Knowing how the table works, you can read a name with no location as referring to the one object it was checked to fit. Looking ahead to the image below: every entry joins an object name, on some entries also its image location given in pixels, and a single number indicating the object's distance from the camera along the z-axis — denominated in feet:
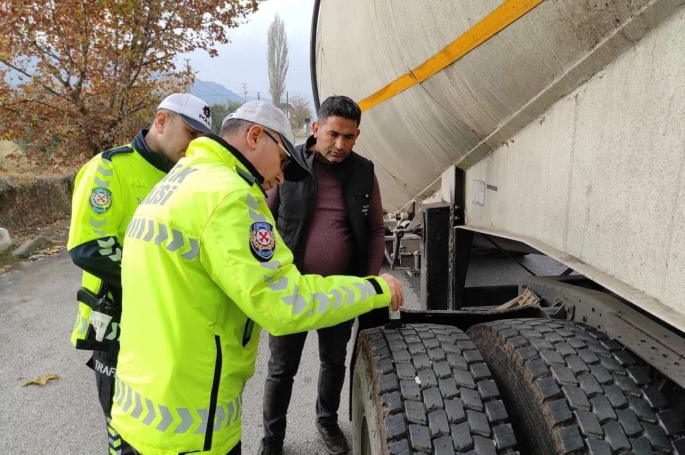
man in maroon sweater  7.72
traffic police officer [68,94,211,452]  6.17
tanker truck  3.89
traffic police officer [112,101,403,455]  4.10
